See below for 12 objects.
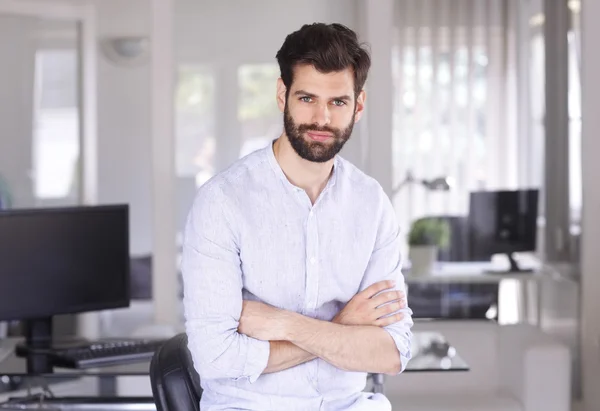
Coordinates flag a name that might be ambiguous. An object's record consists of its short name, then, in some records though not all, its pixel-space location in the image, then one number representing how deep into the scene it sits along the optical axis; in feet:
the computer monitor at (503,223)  17.98
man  7.06
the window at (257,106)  17.89
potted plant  17.87
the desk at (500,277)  18.01
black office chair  7.46
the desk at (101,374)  10.98
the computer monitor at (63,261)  12.14
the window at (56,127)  19.60
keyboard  11.41
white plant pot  17.89
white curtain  17.70
